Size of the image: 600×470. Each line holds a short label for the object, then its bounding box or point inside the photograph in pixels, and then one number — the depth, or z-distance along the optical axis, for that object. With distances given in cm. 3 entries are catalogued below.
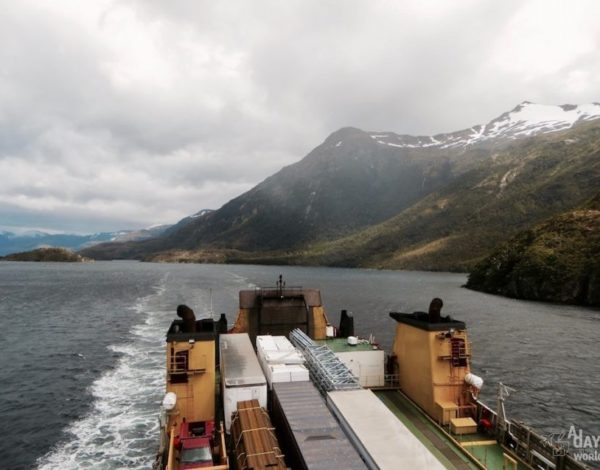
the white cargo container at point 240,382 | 1934
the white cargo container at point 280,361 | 2095
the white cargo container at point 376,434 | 1379
